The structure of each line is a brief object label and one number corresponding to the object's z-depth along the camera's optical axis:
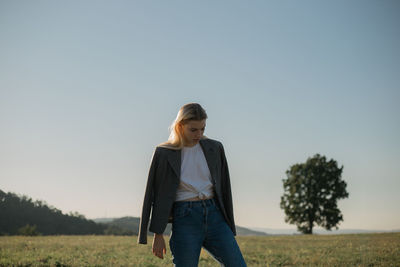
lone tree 40.44
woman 4.05
